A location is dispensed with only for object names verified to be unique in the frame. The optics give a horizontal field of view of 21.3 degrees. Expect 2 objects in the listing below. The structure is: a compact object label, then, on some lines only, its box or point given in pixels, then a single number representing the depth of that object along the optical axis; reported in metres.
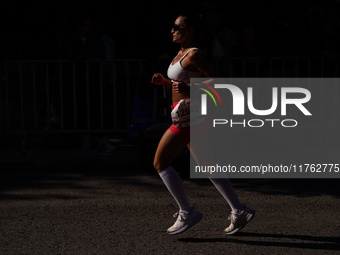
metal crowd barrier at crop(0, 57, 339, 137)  12.00
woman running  6.86
